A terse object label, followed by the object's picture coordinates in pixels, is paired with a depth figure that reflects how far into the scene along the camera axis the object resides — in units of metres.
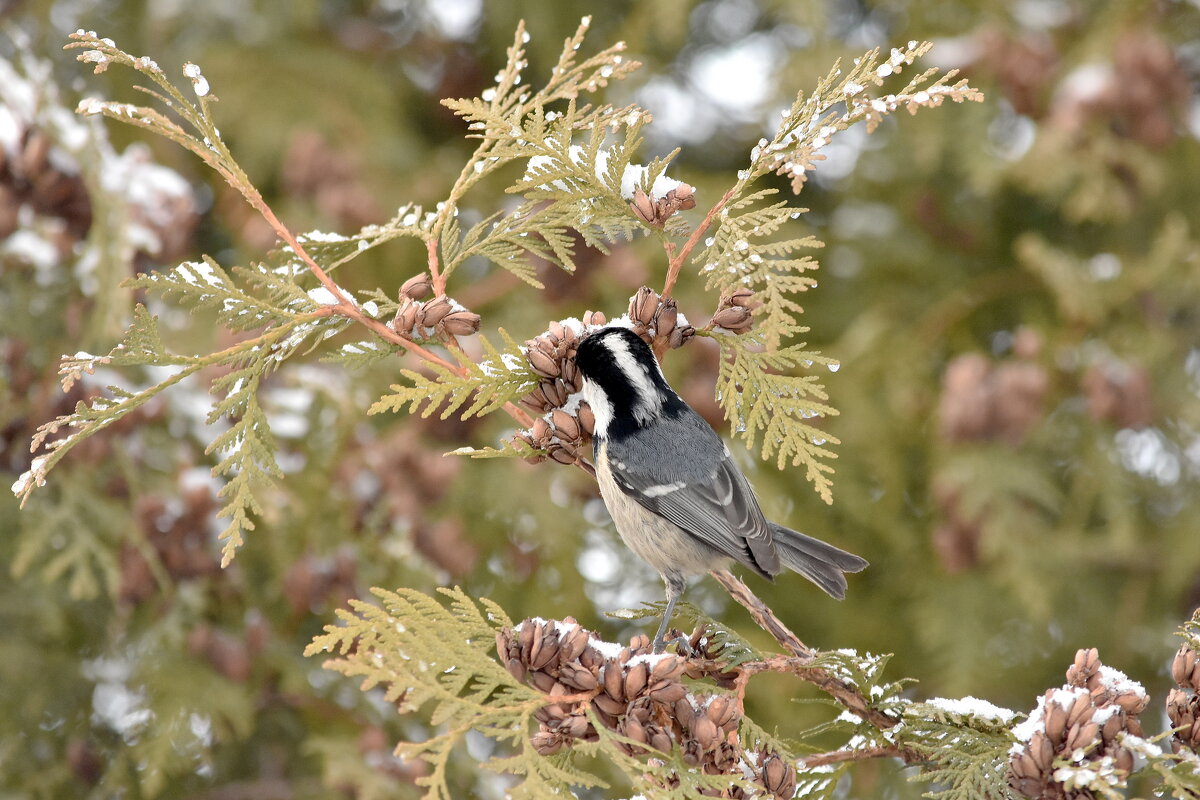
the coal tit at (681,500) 5.16
